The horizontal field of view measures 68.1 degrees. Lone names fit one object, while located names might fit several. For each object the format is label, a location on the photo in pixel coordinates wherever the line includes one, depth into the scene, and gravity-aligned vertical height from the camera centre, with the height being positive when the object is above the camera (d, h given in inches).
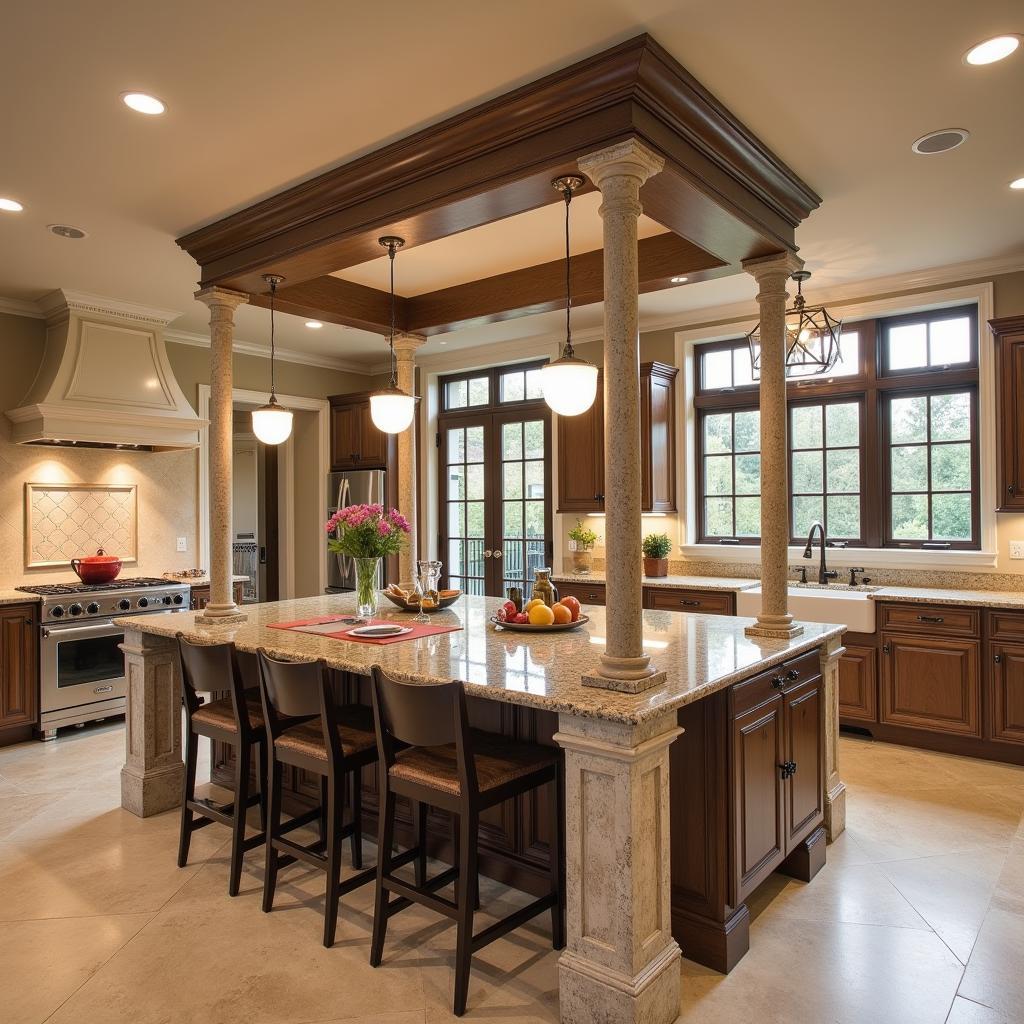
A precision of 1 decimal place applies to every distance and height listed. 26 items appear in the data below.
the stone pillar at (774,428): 129.6 +14.4
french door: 257.8 +6.5
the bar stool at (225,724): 111.7 -32.7
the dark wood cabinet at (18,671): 181.0 -37.0
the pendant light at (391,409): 143.5 +20.3
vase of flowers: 138.4 -4.6
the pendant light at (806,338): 163.5 +38.3
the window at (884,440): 190.5 +19.1
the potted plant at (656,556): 220.1 -12.6
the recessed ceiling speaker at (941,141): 113.7 +56.8
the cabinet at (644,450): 215.3 +18.9
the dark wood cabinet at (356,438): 263.4 +27.4
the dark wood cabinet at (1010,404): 164.9 +23.2
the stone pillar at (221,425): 149.6 +18.1
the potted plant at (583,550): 236.4 -11.5
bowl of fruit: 126.0 -17.6
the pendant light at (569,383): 120.6 +20.9
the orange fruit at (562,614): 127.9 -17.0
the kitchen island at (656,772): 81.1 -32.4
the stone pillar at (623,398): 90.5 +13.8
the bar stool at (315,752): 100.5 -32.9
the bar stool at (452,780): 86.0 -32.2
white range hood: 191.0 +35.0
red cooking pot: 198.7 -13.7
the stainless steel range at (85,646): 186.2 -32.4
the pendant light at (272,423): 152.3 +18.9
